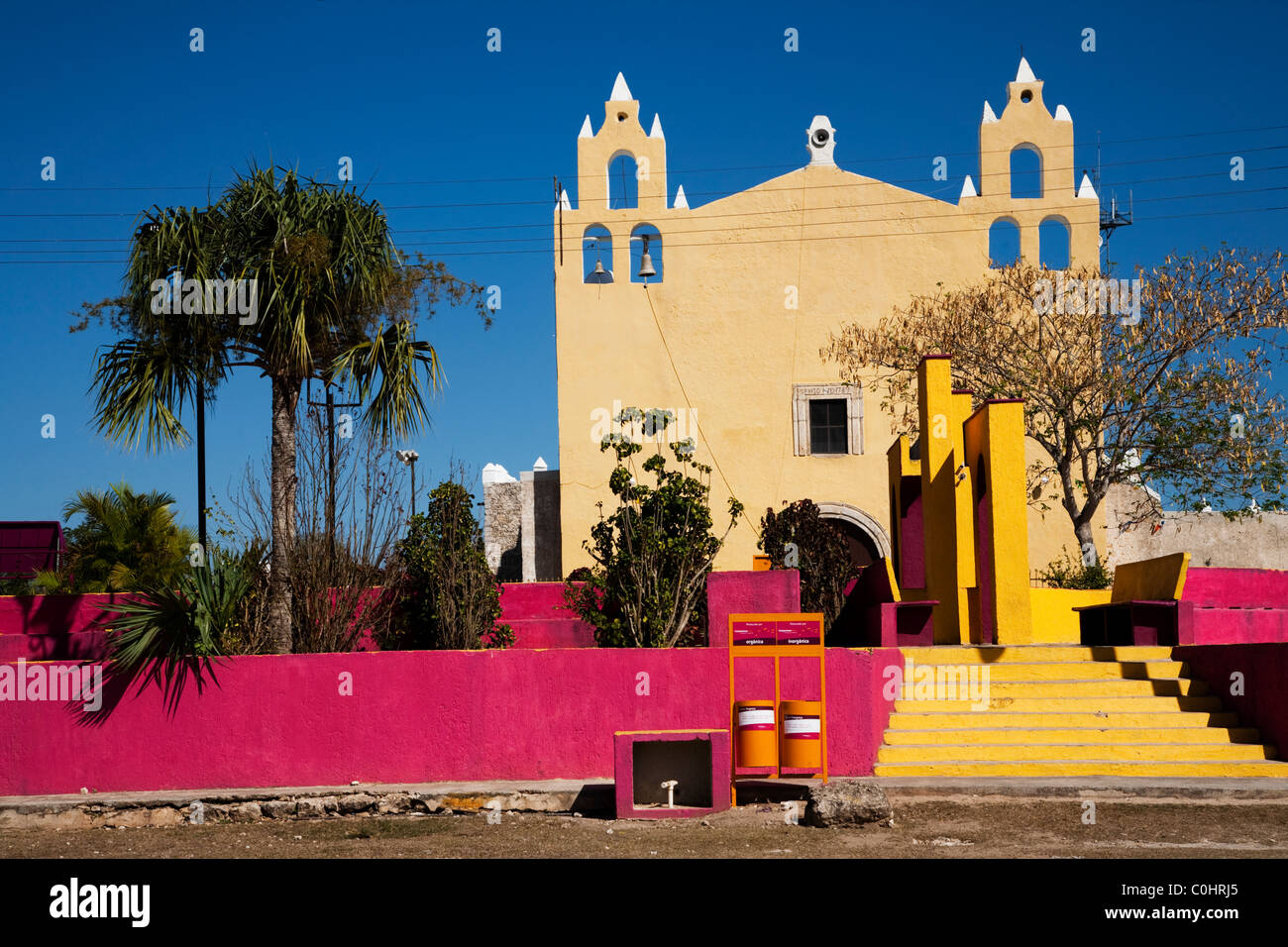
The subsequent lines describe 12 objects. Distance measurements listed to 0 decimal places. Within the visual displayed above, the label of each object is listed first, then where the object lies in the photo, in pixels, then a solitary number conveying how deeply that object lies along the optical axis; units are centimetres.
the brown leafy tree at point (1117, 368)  2141
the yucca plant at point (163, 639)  1265
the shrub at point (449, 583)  1535
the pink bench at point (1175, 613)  1504
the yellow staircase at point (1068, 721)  1274
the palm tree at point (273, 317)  1495
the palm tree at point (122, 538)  1731
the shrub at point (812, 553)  1986
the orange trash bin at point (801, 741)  1165
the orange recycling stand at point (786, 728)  1166
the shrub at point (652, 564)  1484
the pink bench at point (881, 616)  1600
